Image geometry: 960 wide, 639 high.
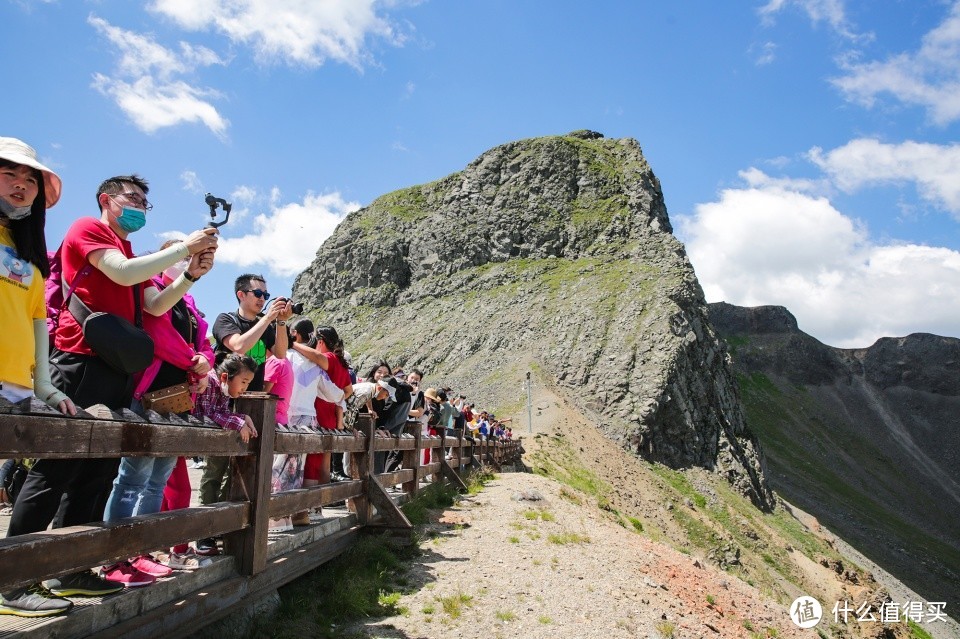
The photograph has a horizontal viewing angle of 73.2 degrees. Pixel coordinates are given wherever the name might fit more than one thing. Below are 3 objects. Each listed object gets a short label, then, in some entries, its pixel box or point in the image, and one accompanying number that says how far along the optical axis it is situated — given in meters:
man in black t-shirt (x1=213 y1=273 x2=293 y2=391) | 5.84
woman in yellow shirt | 3.27
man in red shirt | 3.44
